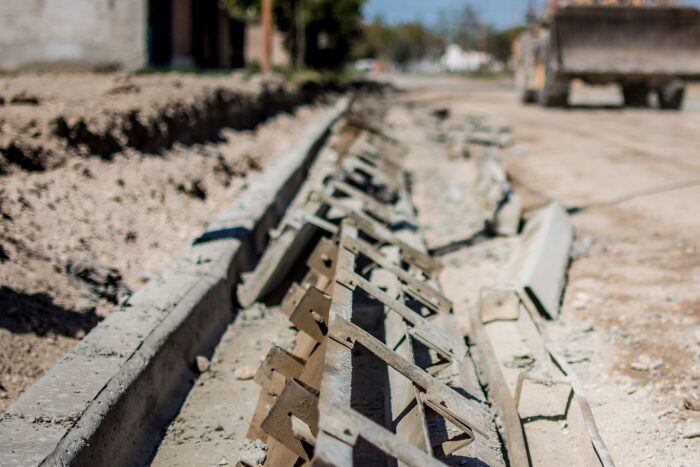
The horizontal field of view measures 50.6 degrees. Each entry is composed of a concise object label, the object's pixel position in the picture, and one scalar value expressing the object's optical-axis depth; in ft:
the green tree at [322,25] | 96.78
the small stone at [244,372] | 13.19
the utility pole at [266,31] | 68.33
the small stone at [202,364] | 13.37
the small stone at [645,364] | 12.25
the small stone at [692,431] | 10.11
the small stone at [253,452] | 9.52
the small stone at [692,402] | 10.72
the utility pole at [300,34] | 93.20
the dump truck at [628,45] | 55.98
